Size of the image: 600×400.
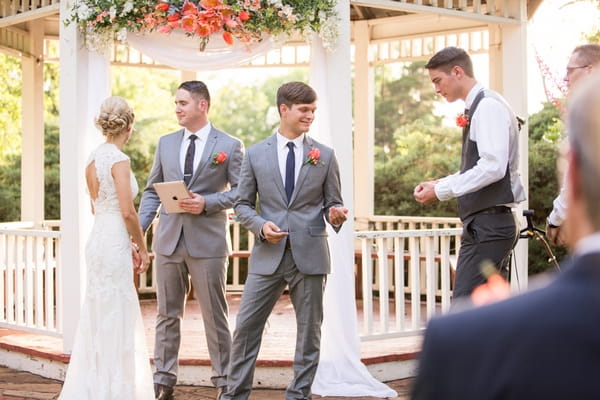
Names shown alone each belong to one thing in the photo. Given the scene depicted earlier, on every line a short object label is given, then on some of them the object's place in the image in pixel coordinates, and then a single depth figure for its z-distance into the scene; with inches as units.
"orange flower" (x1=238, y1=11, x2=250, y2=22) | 233.9
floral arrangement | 233.0
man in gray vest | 170.1
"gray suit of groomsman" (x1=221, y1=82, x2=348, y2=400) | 197.3
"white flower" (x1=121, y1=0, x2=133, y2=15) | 240.1
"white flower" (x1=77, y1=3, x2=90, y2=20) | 245.6
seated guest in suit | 41.6
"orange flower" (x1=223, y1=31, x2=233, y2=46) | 236.1
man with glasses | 171.8
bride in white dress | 194.1
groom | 214.2
